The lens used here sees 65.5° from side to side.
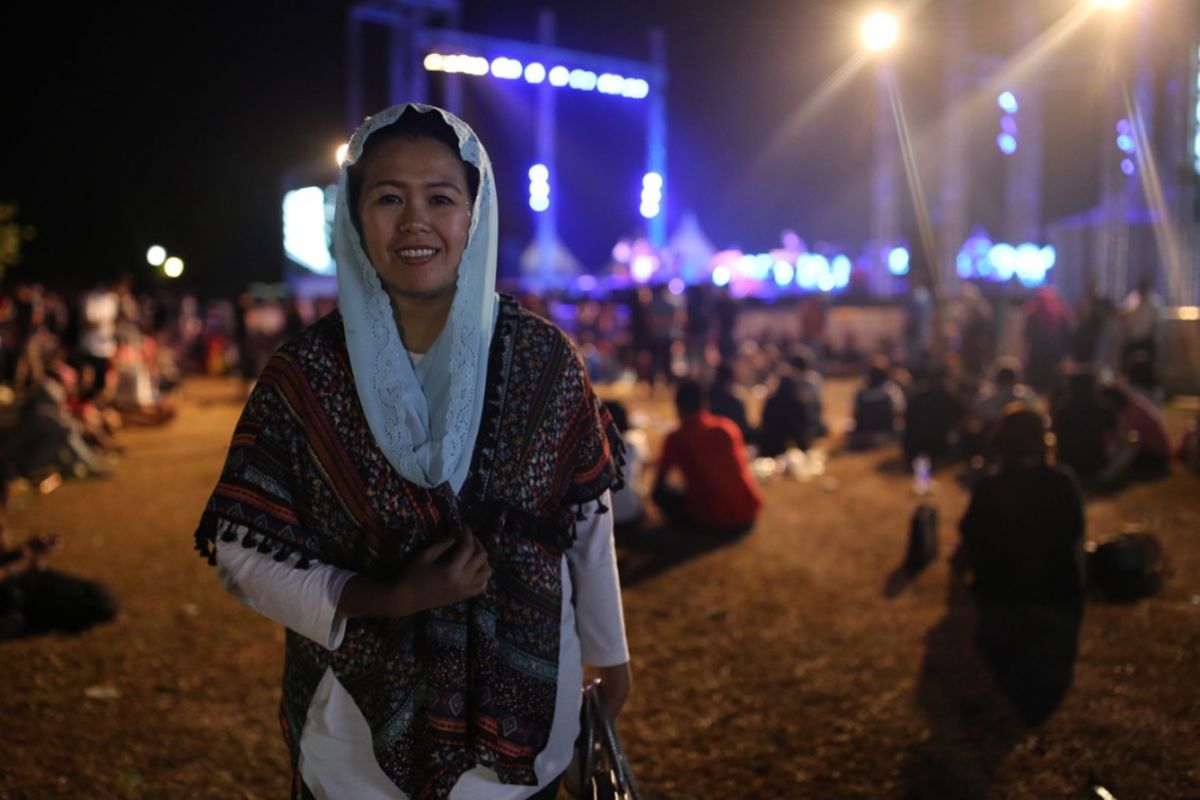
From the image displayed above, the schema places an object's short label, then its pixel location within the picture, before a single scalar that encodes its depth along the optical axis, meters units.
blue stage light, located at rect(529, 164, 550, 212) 30.58
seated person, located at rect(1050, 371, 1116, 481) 8.40
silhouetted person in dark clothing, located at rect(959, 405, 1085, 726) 5.02
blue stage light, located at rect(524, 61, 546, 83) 31.02
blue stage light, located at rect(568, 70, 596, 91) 32.44
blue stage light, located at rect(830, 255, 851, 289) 33.44
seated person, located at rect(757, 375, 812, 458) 9.77
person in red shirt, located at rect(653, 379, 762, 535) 7.14
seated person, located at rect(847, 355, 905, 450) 10.80
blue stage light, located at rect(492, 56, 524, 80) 29.81
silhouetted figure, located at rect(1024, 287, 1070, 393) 15.16
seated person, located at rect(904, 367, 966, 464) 9.62
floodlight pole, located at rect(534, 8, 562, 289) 31.58
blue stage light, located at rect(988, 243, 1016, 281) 28.33
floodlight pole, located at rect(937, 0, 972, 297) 21.70
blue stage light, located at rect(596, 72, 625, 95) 33.38
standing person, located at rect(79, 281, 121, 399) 12.54
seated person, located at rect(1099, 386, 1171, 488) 8.36
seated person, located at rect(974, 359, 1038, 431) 9.20
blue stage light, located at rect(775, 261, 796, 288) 34.34
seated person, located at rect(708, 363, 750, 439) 9.97
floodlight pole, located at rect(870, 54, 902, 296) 23.83
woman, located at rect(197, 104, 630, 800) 1.59
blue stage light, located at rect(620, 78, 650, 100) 34.09
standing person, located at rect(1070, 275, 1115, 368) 14.34
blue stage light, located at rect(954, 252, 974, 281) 29.31
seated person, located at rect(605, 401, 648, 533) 6.96
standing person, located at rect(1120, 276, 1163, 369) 13.19
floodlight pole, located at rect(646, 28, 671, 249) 33.38
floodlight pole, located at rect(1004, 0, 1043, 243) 23.14
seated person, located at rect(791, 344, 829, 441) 10.63
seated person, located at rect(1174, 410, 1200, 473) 8.59
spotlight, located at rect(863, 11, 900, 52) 14.75
